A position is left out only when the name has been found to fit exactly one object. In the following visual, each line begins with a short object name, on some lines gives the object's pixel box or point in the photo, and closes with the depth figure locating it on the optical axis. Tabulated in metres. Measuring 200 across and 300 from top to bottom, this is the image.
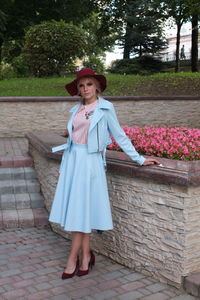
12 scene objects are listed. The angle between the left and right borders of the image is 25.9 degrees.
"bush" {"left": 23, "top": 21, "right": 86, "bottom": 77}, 15.28
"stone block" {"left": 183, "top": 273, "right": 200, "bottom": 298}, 3.96
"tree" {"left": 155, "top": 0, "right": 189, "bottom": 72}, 24.81
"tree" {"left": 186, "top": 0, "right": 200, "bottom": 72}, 26.57
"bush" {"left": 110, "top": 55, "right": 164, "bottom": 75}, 24.48
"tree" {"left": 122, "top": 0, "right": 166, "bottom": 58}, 24.45
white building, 59.82
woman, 4.27
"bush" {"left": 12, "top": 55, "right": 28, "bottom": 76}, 25.23
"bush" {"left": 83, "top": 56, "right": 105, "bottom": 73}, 21.02
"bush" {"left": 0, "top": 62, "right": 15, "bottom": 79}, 23.22
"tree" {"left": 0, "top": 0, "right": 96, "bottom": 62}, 26.09
